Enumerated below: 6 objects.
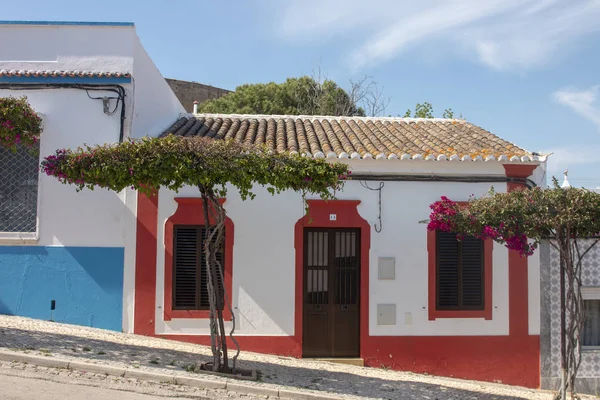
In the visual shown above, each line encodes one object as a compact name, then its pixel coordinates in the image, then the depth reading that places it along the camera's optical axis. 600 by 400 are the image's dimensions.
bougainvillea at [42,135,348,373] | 6.54
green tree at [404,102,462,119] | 23.16
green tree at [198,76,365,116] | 24.83
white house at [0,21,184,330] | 9.10
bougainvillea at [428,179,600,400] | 6.93
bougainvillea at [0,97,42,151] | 8.37
